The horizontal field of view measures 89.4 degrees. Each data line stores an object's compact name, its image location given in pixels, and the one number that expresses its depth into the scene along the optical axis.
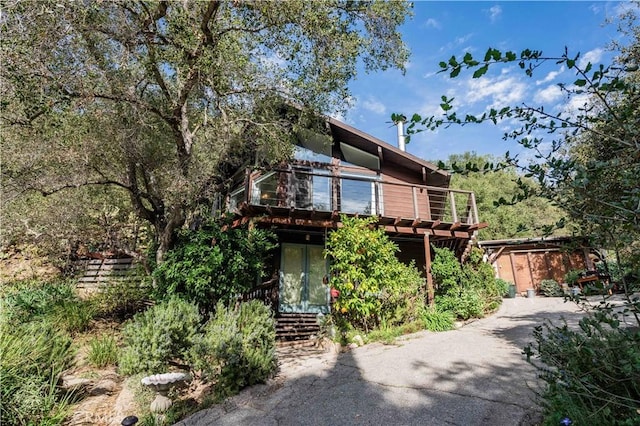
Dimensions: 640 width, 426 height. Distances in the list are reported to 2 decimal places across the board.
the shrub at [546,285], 15.34
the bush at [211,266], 7.08
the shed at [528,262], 16.62
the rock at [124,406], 4.43
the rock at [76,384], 4.58
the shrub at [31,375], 3.71
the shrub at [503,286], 14.97
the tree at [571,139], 1.76
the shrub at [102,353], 5.77
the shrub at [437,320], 8.49
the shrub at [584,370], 2.20
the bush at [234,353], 4.84
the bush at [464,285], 9.66
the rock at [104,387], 4.90
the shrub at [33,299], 6.98
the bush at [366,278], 7.70
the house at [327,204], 9.76
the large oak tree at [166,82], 5.86
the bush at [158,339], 4.98
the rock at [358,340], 7.38
